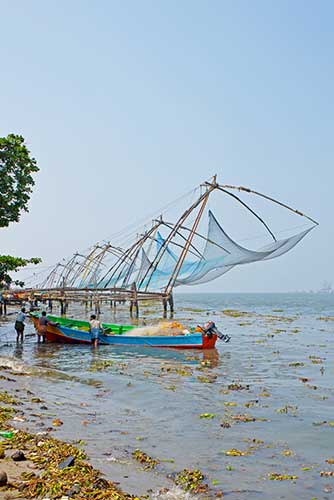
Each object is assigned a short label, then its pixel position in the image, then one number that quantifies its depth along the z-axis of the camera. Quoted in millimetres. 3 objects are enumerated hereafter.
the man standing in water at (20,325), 17984
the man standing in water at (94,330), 16938
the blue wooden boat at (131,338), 16000
